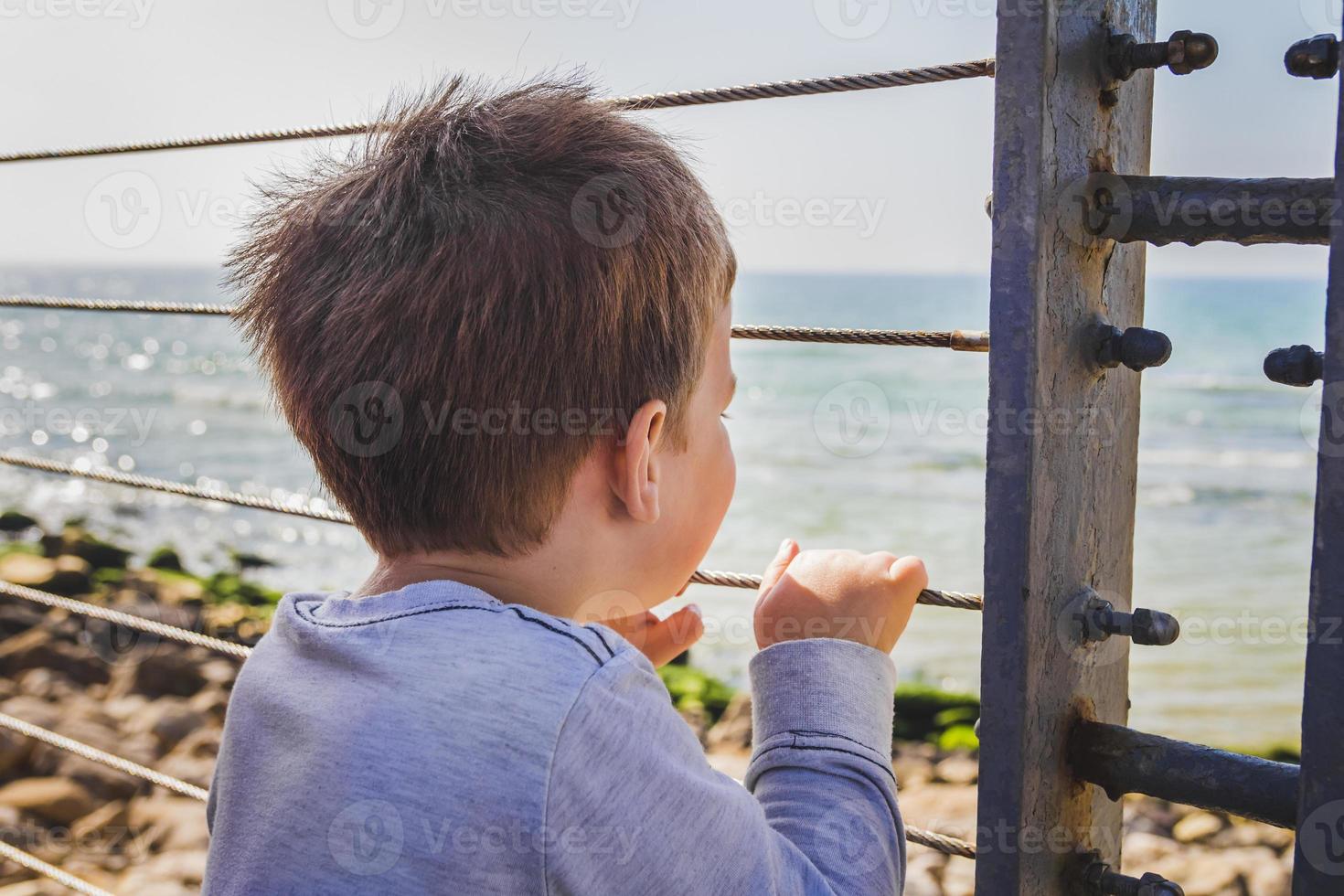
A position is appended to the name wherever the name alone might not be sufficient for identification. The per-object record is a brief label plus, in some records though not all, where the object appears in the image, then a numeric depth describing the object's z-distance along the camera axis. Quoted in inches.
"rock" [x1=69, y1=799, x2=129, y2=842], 133.4
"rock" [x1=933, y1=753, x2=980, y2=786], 181.8
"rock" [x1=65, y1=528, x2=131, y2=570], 286.4
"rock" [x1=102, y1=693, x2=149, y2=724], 177.3
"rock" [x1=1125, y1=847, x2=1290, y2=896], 148.7
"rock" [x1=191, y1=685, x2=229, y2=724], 180.4
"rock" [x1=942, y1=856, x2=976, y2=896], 142.2
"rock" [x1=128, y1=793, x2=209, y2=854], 132.1
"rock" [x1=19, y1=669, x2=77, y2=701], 184.1
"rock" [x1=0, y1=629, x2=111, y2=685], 192.1
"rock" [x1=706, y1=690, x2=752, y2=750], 195.2
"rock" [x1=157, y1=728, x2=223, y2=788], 158.9
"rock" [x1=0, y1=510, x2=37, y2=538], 345.7
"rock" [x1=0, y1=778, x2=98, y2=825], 134.4
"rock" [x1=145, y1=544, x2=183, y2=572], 291.9
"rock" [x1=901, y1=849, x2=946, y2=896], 142.3
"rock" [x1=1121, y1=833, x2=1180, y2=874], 157.6
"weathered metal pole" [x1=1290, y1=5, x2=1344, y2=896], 27.4
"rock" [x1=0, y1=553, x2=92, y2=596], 238.4
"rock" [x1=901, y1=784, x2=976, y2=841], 161.2
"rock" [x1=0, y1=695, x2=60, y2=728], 168.6
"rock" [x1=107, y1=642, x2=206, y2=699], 188.4
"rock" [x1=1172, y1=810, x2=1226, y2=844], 164.1
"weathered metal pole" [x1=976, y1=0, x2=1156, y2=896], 32.2
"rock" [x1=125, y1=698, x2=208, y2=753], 170.7
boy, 31.2
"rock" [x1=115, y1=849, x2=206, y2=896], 118.6
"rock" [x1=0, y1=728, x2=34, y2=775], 141.0
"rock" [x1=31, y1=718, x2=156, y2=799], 141.5
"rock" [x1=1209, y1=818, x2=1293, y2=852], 162.1
